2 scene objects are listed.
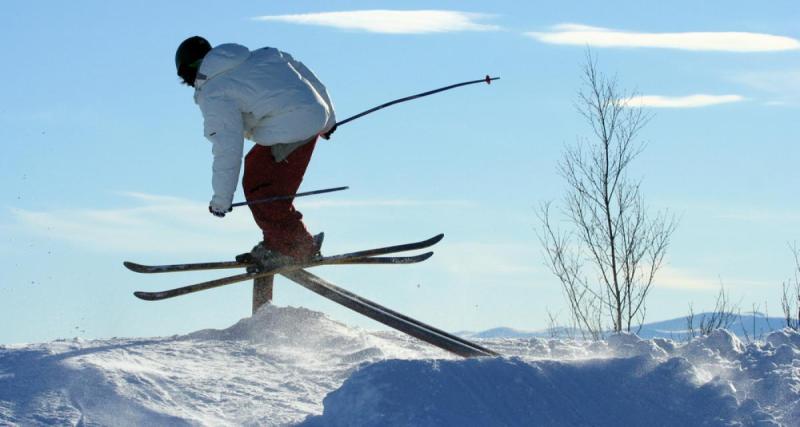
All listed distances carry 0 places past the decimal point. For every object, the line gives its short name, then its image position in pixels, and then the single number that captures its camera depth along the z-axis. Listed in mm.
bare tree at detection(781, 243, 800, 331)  20544
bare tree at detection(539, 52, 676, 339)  24141
